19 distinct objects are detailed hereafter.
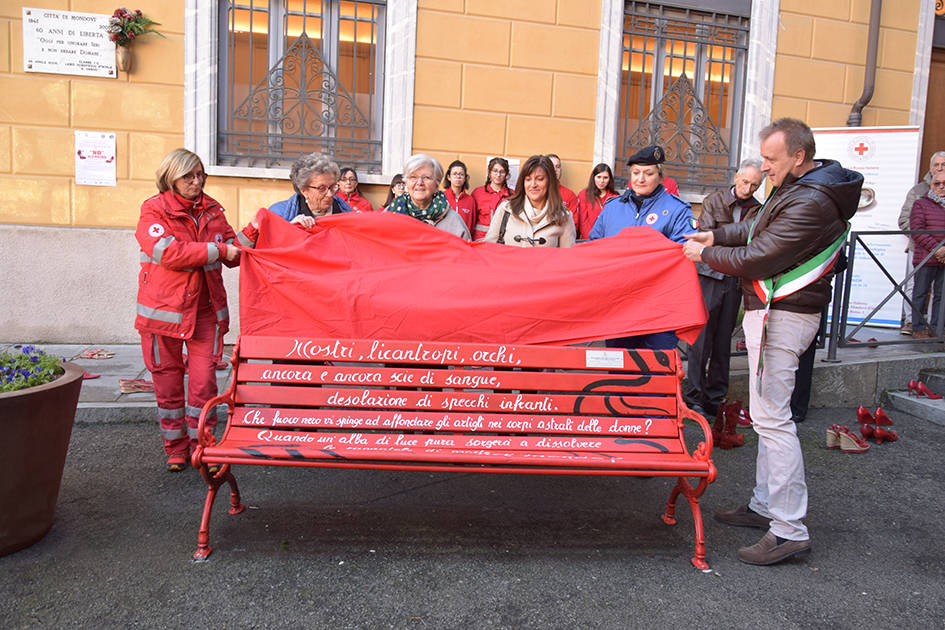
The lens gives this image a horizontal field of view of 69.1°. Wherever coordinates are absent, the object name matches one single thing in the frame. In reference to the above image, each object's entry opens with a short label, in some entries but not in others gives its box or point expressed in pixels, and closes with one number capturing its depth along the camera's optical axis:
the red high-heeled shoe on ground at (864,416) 5.70
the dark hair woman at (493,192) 7.23
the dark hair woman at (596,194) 7.28
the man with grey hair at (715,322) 5.54
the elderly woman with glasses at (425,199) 4.29
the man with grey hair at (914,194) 7.41
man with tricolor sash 3.26
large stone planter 3.03
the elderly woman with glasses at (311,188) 4.30
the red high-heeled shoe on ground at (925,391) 6.25
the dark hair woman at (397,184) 7.32
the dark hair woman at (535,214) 4.36
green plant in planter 3.17
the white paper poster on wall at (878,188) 8.09
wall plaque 6.93
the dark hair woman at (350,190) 7.27
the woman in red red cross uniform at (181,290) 4.01
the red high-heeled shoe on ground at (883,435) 5.38
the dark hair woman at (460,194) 7.27
